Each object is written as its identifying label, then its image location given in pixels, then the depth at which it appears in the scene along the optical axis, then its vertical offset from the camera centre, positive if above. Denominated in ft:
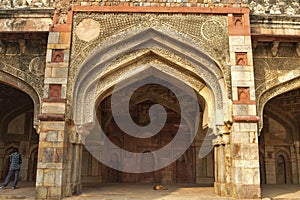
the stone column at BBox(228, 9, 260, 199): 23.85 +2.79
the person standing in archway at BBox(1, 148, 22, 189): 29.57 -1.18
